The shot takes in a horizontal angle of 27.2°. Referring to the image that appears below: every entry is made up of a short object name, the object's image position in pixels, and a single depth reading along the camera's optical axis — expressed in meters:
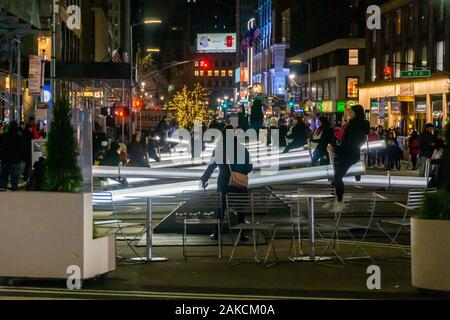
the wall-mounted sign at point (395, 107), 66.06
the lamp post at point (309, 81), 104.99
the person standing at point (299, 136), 30.48
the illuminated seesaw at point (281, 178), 17.92
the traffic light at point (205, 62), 72.38
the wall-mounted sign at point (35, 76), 29.90
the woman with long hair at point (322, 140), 24.09
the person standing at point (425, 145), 30.71
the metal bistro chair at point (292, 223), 12.91
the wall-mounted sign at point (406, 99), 69.47
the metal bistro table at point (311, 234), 12.80
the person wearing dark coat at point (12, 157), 24.92
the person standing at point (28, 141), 29.75
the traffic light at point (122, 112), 48.91
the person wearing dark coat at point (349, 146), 16.78
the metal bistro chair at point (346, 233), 12.87
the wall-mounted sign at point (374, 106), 74.55
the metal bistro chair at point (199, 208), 13.31
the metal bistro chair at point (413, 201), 12.70
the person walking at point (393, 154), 40.66
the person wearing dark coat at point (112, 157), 26.00
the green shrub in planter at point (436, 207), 10.07
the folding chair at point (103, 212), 12.78
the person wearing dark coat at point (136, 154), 28.78
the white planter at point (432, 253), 9.98
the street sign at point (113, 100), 58.19
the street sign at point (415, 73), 50.06
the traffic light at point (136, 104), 58.00
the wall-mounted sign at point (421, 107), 68.40
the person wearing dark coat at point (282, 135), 35.92
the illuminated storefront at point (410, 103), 65.12
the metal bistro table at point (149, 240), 12.82
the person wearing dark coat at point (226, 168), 15.16
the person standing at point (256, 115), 27.36
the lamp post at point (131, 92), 52.28
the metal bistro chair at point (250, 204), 12.41
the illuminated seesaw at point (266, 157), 26.09
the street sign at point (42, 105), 33.42
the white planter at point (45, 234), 10.48
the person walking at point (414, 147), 39.51
